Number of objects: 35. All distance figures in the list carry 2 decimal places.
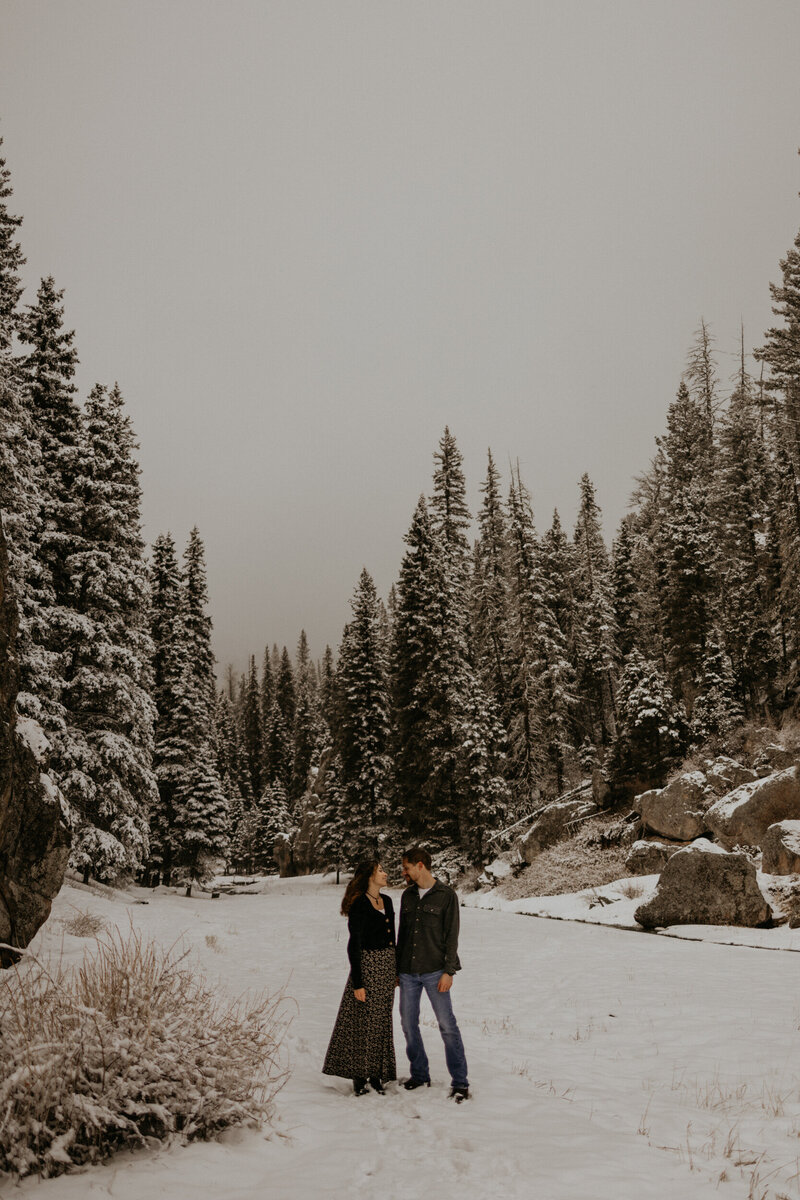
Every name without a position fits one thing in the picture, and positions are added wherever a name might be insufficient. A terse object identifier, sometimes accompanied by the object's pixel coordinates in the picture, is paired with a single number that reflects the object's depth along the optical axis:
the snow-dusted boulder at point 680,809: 21.19
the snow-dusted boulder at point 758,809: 18.16
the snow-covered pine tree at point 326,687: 67.83
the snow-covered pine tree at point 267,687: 85.84
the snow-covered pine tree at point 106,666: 21.02
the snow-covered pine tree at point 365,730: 34.03
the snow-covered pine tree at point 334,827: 37.36
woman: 6.14
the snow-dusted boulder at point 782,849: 16.55
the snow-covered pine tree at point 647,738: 26.55
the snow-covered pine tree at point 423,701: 31.14
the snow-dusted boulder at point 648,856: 20.31
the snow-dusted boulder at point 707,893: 15.52
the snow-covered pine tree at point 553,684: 34.44
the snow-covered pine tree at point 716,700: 27.52
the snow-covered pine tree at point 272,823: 61.31
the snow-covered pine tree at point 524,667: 33.88
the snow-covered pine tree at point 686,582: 32.78
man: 6.23
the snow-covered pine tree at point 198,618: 39.41
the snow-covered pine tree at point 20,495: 16.97
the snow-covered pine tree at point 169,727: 31.70
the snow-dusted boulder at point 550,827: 26.81
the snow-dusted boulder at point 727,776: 21.92
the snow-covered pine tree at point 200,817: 31.20
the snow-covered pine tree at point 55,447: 21.62
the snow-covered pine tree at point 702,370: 56.22
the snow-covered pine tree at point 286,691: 81.94
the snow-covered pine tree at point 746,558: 29.66
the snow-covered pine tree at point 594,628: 40.31
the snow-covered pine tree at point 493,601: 38.31
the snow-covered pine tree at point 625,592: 41.78
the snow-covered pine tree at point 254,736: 76.12
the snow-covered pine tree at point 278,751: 71.19
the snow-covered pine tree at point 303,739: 64.56
